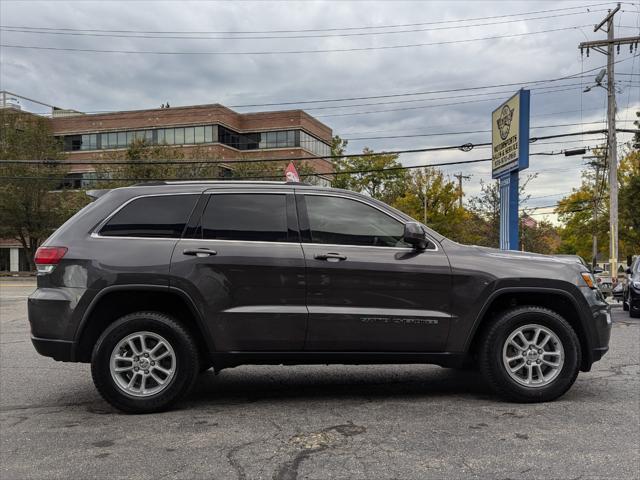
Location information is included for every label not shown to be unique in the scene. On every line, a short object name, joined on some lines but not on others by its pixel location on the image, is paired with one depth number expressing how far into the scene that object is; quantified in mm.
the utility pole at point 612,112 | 22297
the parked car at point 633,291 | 12461
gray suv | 4492
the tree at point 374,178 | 60062
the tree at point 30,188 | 41375
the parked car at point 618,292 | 15758
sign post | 14617
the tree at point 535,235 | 39125
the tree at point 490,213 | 36438
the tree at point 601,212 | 29984
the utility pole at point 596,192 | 37194
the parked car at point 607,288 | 16469
